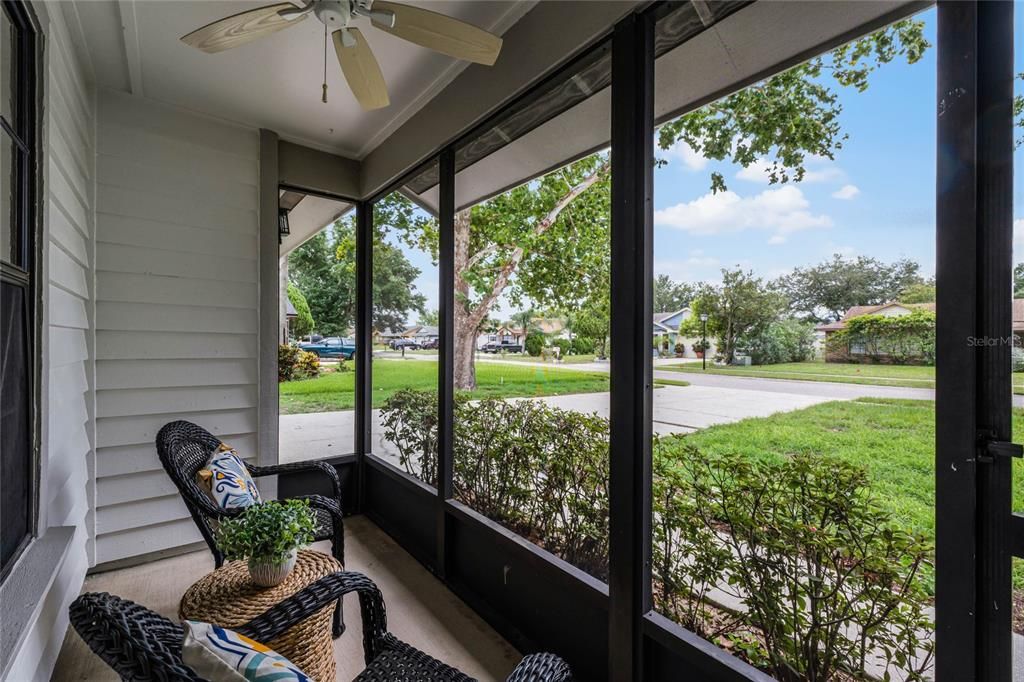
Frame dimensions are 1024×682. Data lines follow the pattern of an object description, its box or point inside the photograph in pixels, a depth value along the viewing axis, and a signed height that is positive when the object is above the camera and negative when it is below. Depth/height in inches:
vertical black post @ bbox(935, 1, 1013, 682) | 37.7 +0.0
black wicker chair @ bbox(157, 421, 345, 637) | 80.3 -27.6
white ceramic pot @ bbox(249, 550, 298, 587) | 66.6 -34.1
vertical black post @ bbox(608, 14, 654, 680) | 63.0 -0.8
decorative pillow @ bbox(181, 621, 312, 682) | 33.5 -23.8
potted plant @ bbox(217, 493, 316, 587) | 64.9 -28.5
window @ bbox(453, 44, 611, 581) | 75.8 +4.2
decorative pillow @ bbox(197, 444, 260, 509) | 82.3 -26.2
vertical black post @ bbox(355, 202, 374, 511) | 148.9 -0.7
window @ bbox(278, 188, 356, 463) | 139.3 +3.5
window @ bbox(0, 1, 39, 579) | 58.7 +8.0
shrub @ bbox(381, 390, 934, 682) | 45.1 -25.3
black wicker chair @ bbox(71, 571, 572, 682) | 32.8 -29.3
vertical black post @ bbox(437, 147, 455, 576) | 105.3 +4.7
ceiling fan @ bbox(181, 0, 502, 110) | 60.2 +42.6
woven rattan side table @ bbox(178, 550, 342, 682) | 62.5 -37.5
